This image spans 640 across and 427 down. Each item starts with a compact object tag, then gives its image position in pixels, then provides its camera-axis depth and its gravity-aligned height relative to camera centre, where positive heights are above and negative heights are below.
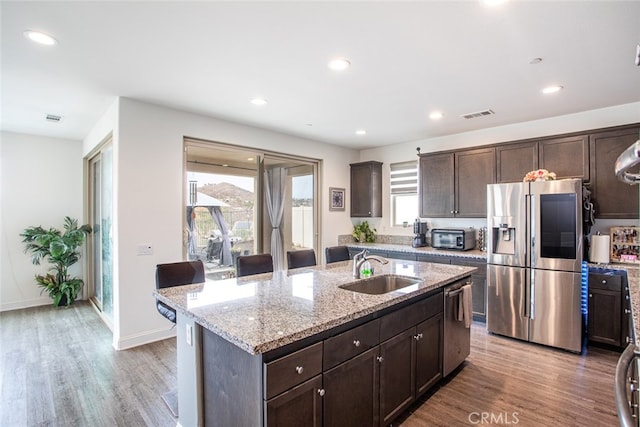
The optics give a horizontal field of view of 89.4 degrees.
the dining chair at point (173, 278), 2.54 -0.54
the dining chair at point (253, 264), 3.13 -0.51
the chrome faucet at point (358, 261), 2.75 -0.42
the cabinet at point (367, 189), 5.88 +0.44
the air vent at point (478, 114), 3.95 +1.23
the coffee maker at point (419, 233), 5.16 -0.33
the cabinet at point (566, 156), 3.74 +0.67
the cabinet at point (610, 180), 3.46 +0.35
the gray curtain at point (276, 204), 5.05 +0.15
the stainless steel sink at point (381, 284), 2.58 -0.59
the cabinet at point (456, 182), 4.52 +0.45
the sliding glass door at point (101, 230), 4.20 -0.22
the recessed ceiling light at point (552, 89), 3.15 +1.22
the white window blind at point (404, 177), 5.62 +0.63
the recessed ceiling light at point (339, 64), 2.60 +1.23
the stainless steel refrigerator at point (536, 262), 3.39 -0.55
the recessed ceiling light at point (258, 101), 3.51 +1.24
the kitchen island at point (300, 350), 1.48 -0.74
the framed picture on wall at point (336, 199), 5.81 +0.26
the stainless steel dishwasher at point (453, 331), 2.69 -1.04
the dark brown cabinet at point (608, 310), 3.29 -1.02
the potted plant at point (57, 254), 4.94 -0.61
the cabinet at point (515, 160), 4.10 +0.68
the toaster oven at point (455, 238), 4.55 -0.37
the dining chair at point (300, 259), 3.56 -0.51
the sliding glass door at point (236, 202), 4.16 +0.17
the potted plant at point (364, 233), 6.05 -0.39
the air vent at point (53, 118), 4.12 +1.26
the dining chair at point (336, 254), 3.98 -0.51
